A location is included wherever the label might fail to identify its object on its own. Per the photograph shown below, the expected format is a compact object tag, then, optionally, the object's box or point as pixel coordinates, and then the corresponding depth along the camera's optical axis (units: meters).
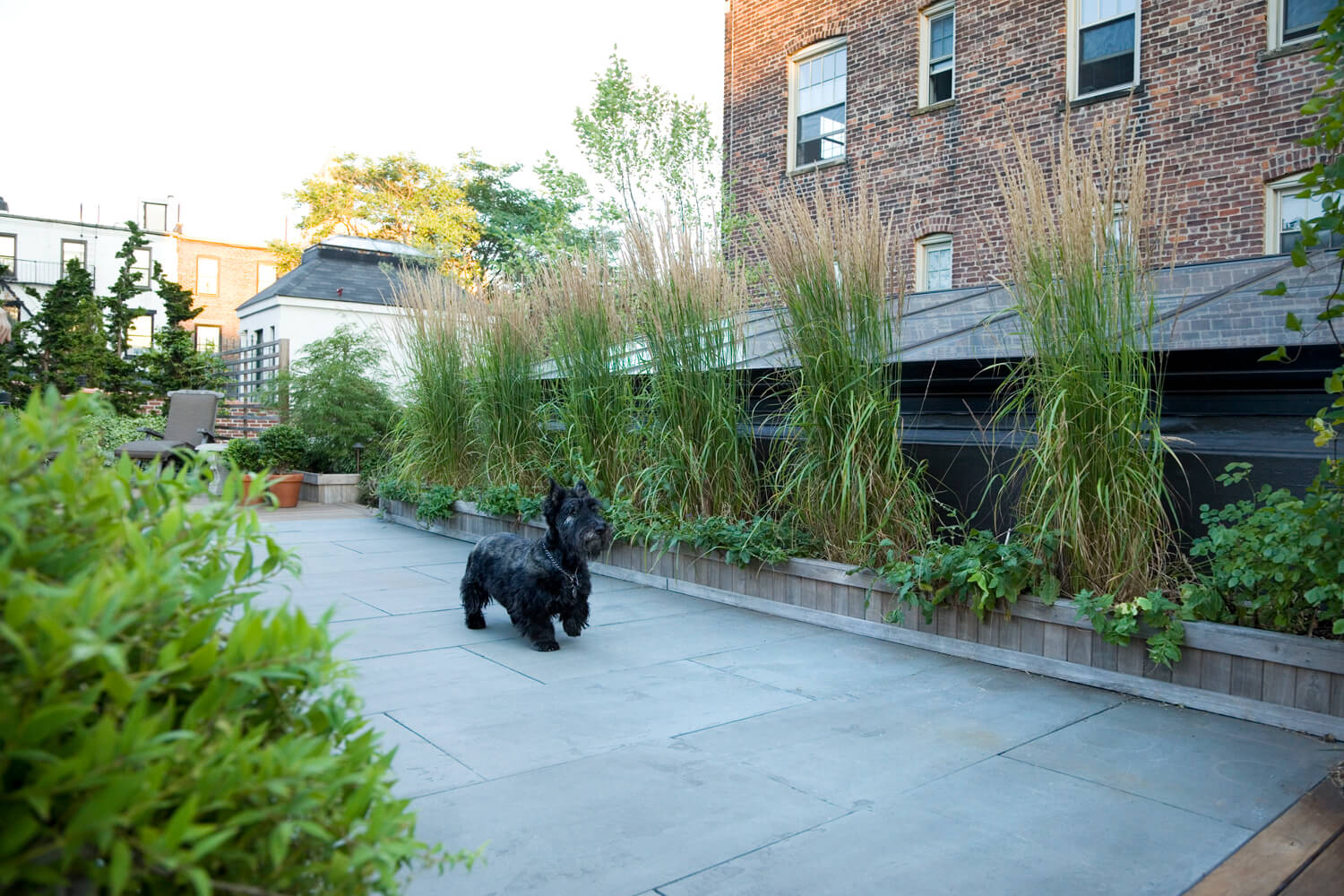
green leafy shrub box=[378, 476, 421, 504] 7.90
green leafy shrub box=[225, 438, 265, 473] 10.79
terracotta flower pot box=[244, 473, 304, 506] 9.66
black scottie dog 3.82
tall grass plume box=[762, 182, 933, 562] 4.14
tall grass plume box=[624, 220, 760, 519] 4.93
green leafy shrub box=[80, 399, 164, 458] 11.70
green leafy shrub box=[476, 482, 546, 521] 6.23
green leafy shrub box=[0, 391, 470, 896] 0.70
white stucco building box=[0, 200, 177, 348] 30.61
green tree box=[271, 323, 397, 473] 10.36
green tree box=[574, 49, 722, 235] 13.63
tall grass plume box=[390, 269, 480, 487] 7.27
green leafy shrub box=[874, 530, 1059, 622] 3.55
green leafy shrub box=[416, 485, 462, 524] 7.31
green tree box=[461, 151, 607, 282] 29.72
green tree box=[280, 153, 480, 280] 27.77
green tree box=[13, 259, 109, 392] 13.23
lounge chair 11.45
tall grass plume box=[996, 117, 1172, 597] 3.33
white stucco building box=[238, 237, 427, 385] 18.31
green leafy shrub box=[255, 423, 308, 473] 10.58
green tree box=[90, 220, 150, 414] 13.62
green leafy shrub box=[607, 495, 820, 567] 4.59
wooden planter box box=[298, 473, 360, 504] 10.33
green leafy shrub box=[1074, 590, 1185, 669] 3.11
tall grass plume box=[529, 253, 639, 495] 5.62
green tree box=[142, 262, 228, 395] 14.24
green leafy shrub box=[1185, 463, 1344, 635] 2.58
